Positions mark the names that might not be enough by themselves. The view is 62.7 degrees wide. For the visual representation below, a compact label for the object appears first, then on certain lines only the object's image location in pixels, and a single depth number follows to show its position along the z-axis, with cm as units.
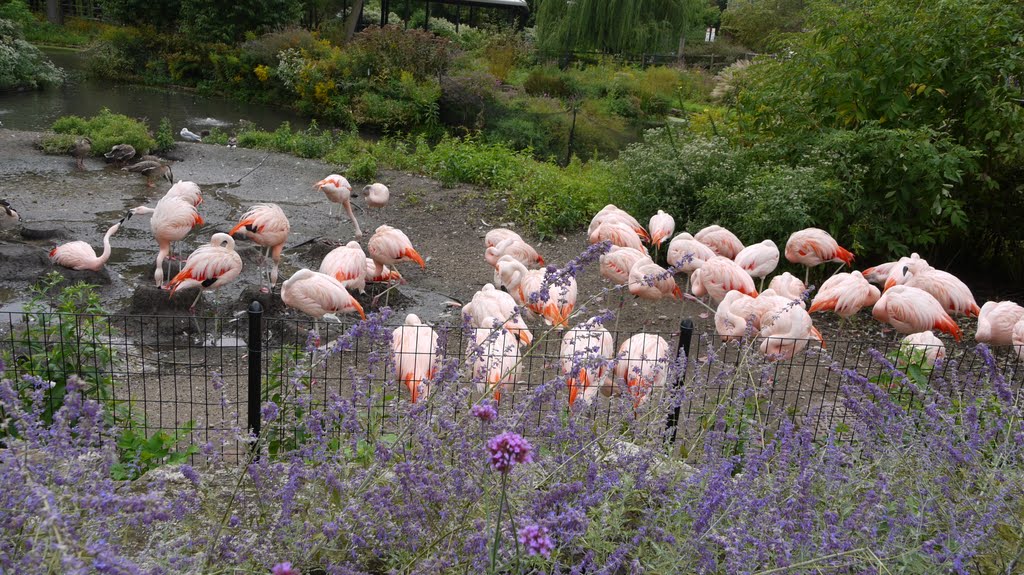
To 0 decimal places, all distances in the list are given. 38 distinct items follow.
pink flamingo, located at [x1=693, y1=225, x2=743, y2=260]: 694
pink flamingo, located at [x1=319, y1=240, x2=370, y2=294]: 602
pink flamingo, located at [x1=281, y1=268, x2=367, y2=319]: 538
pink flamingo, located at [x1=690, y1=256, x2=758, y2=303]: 595
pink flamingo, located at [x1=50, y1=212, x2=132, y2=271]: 627
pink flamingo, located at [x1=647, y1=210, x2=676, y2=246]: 723
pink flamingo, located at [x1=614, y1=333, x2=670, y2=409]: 400
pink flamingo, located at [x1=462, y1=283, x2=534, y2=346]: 480
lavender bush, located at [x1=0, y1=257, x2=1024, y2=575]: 177
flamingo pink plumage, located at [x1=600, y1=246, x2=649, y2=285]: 616
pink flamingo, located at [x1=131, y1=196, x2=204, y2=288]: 655
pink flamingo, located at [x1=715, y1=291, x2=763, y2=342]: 511
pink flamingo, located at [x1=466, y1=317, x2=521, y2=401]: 245
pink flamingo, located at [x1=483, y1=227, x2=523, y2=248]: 718
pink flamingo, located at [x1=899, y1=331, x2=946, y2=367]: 435
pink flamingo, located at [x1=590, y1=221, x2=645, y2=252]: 679
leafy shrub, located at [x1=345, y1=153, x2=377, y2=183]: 1066
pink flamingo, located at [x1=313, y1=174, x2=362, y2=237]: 816
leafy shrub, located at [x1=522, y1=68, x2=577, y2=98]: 2012
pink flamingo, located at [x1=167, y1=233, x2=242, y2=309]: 571
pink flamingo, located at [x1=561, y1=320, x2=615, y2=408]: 240
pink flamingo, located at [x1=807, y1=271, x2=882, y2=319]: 576
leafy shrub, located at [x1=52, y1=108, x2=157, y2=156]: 1102
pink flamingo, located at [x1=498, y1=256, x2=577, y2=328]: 499
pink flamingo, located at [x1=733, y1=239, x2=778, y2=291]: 641
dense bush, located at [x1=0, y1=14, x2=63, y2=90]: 1631
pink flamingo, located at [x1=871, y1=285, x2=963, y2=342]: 548
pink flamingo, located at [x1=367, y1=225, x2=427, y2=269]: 651
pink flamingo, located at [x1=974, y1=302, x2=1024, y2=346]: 555
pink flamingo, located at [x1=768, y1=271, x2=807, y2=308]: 581
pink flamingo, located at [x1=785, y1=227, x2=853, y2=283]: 673
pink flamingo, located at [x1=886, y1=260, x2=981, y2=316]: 590
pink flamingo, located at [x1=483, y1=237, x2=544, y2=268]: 661
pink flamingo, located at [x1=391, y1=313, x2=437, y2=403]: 405
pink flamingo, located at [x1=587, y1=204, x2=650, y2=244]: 726
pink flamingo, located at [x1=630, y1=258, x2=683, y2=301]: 567
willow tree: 2206
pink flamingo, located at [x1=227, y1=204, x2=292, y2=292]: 652
